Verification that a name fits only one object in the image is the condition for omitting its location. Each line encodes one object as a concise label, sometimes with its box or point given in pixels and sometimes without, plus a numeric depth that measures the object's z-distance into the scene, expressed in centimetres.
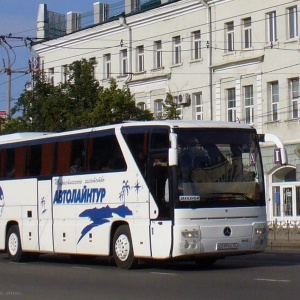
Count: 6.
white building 4203
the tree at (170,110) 3997
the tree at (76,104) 4056
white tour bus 1897
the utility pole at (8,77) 4838
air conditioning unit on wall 4703
